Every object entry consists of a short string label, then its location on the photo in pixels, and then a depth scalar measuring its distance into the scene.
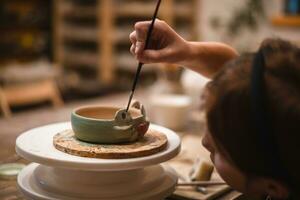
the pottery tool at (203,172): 1.05
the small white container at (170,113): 1.55
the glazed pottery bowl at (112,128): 0.85
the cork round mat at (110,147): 0.81
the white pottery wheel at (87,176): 0.79
